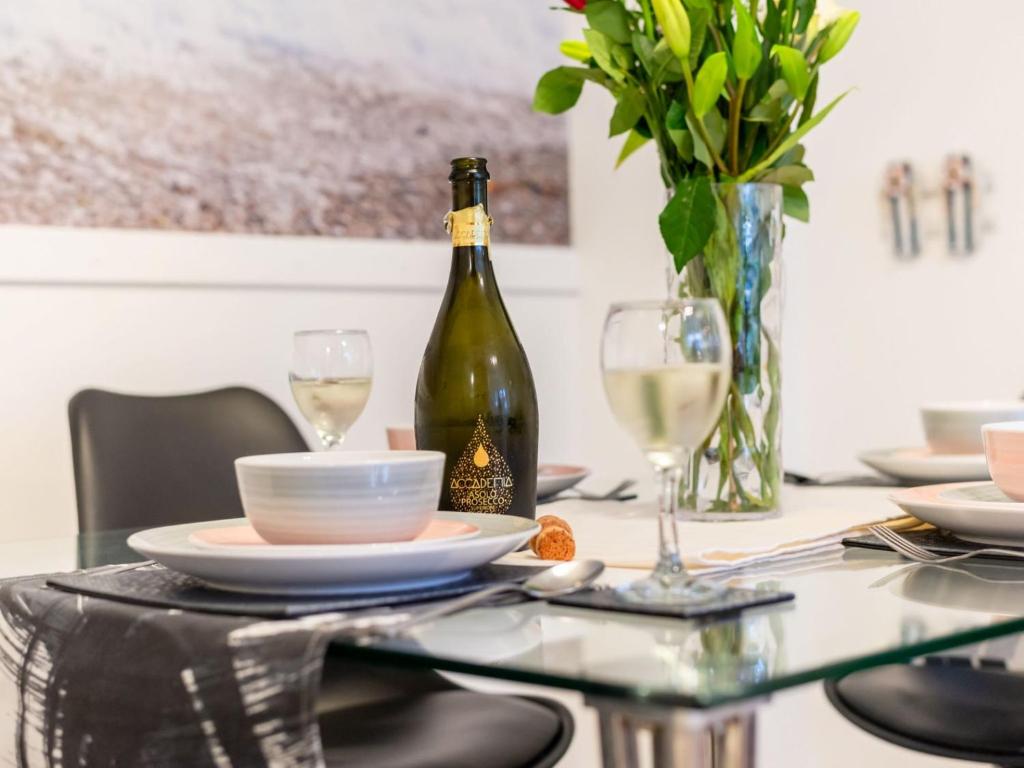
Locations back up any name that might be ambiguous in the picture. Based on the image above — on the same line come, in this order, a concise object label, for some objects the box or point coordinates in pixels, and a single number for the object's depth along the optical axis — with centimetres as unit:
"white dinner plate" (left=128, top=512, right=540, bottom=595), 86
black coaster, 82
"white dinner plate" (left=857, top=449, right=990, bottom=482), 159
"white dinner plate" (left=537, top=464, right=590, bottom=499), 165
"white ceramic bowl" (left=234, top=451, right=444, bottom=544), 90
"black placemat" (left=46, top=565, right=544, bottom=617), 85
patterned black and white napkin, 78
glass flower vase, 141
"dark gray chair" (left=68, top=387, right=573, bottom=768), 125
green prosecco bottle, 121
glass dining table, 65
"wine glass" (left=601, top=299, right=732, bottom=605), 83
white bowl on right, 165
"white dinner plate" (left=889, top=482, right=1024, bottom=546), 107
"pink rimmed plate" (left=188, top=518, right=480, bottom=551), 99
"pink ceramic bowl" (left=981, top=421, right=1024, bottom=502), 111
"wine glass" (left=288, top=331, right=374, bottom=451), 146
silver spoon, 88
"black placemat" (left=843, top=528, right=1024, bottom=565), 110
